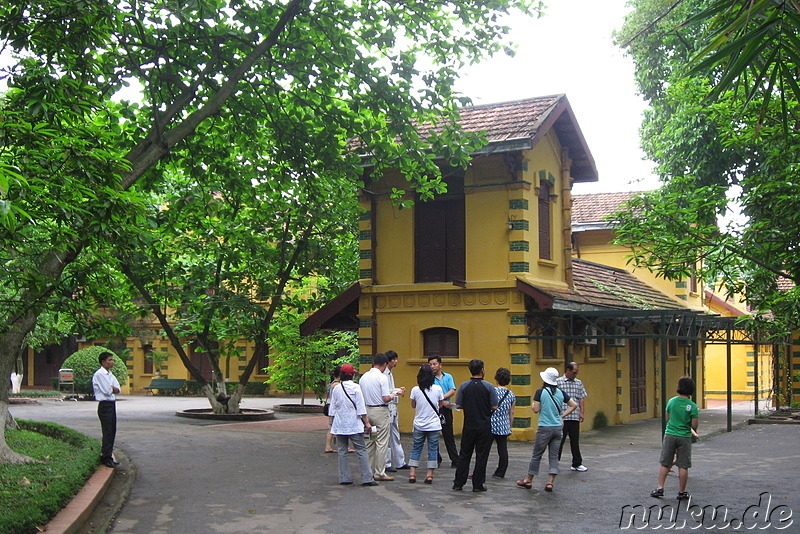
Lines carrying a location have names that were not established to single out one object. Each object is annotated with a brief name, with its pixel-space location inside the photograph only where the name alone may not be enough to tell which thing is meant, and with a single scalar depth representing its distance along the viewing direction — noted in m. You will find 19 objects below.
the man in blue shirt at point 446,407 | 13.87
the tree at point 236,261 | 20.61
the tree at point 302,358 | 28.03
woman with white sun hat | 11.77
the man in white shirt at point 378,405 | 12.48
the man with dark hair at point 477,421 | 11.51
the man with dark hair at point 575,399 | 13.79
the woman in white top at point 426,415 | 12.50
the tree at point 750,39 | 4.86
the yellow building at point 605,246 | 30.31
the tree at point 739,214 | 10.73
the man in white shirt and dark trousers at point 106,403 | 13.11
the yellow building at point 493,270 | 18.19
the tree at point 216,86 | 9.98
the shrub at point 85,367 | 38.47
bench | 39.47
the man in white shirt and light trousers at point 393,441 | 13.41
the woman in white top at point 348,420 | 11.89
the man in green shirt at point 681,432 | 10.77
